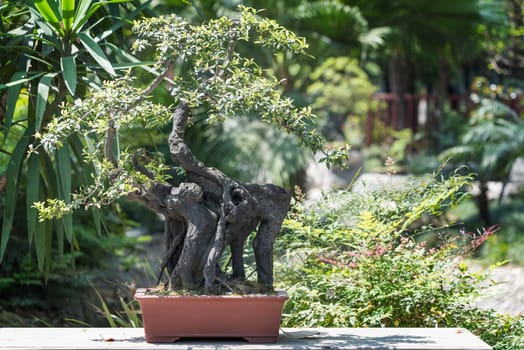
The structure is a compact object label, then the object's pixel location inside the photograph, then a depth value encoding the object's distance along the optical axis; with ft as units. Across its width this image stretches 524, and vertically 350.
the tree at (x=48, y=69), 13.12
